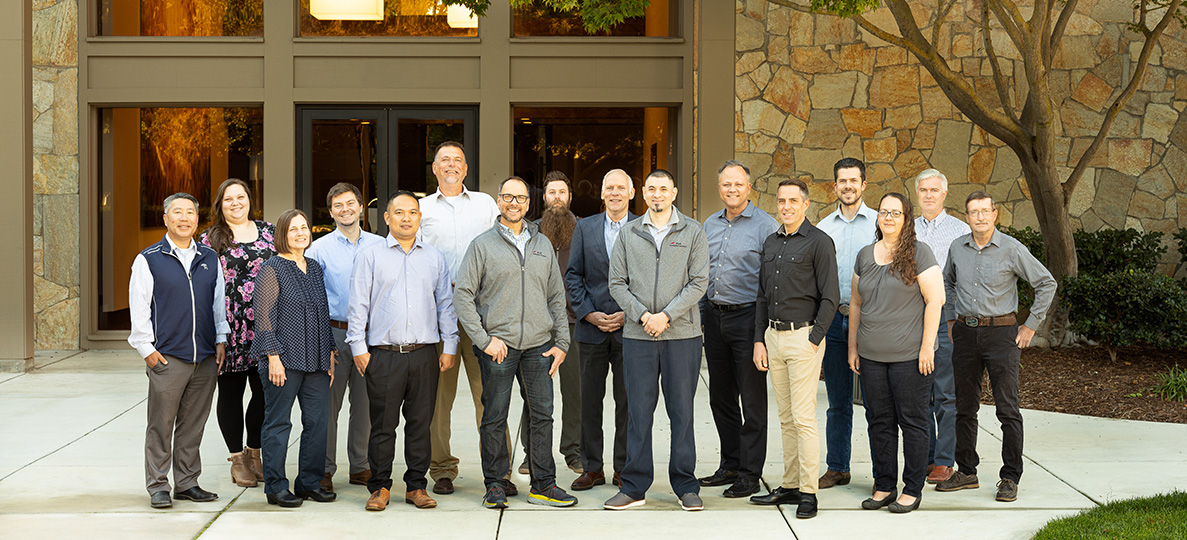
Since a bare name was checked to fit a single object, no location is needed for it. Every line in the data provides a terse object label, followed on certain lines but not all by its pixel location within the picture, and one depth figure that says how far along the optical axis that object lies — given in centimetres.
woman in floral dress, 625
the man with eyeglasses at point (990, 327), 616
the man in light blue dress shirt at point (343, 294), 629
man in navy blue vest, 594
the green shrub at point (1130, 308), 984
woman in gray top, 582
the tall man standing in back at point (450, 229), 647
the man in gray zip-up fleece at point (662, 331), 595
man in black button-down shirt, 584
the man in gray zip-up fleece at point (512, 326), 594
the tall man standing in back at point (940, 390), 649
